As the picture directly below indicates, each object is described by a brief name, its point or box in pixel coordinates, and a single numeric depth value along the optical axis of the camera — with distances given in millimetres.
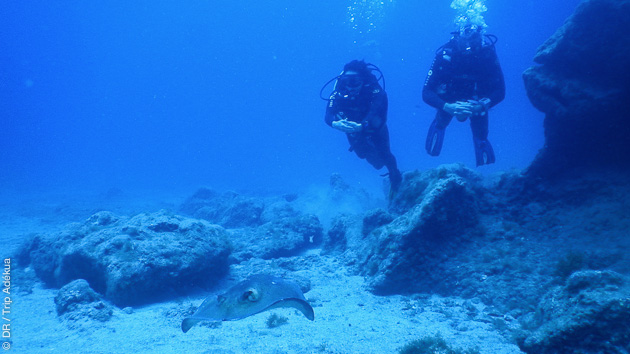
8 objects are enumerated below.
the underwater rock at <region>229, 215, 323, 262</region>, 8805
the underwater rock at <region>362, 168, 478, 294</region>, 5586
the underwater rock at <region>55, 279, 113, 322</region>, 5420
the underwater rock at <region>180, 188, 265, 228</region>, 13562
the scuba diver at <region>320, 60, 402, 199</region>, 8281
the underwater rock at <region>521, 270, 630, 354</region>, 2635
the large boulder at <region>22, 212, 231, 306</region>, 6027
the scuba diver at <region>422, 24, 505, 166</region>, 7484
